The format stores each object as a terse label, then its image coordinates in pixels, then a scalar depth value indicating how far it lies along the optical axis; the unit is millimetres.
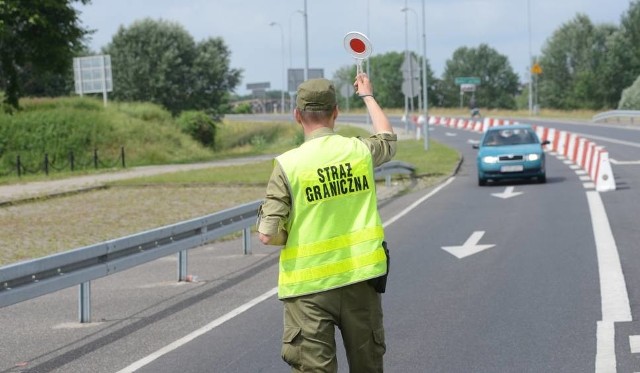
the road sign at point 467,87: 95100
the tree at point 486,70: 174125
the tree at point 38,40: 38125
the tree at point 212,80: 70875
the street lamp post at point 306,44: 45653
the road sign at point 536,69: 94825
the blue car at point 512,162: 26125
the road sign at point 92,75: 53875
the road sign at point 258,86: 112338
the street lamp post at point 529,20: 92906
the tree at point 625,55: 117688
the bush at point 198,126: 56125
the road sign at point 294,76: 46844
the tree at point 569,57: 135500
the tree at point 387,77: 154625
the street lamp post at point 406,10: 69750
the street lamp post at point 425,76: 42812
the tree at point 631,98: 83056
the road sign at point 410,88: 44812
